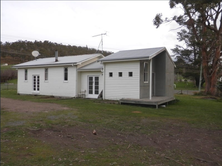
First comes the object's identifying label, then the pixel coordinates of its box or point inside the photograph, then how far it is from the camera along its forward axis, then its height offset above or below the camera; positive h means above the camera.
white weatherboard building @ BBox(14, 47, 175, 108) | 15.88 +0.62
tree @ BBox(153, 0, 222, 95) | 21.70 +5.77
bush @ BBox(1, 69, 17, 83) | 36.94 +1.43
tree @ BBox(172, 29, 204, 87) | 50.57 +5.87
